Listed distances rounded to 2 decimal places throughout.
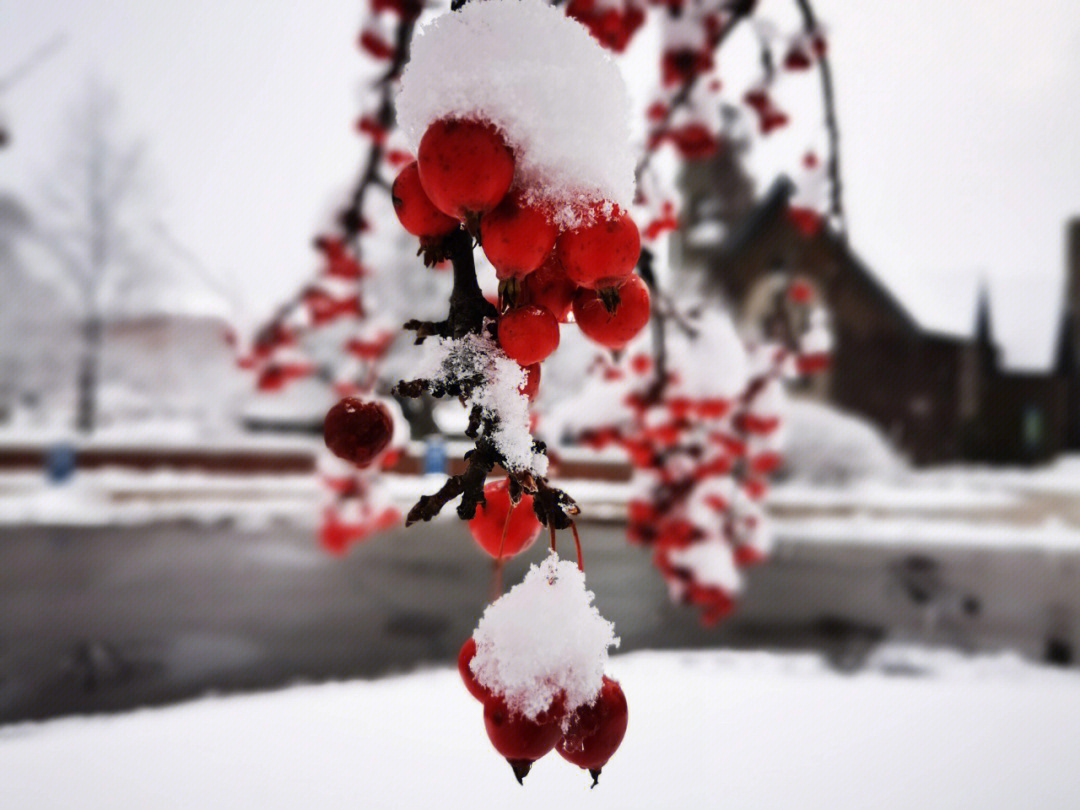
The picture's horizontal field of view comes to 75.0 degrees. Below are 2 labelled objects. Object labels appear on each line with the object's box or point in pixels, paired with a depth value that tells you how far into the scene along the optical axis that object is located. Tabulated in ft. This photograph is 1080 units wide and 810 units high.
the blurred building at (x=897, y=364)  29.98
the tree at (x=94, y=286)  30.92
